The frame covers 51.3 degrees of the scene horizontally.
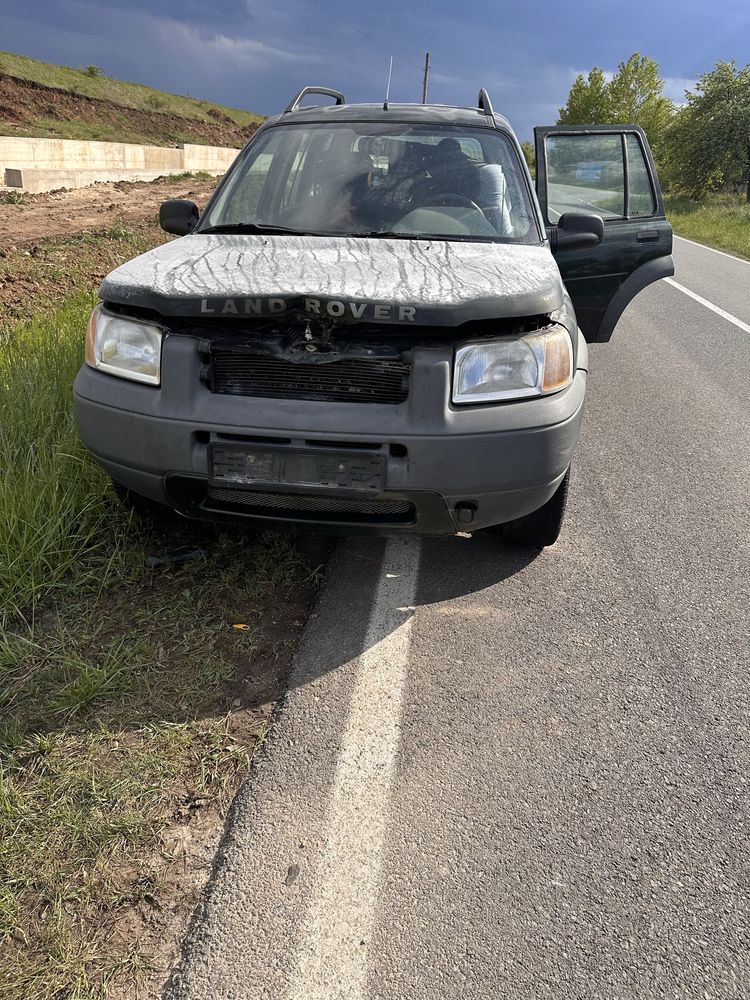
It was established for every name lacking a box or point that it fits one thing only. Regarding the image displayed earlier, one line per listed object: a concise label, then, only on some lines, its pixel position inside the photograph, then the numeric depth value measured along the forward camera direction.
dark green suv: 2.62
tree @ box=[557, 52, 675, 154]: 56.12
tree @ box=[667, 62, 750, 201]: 39.94
